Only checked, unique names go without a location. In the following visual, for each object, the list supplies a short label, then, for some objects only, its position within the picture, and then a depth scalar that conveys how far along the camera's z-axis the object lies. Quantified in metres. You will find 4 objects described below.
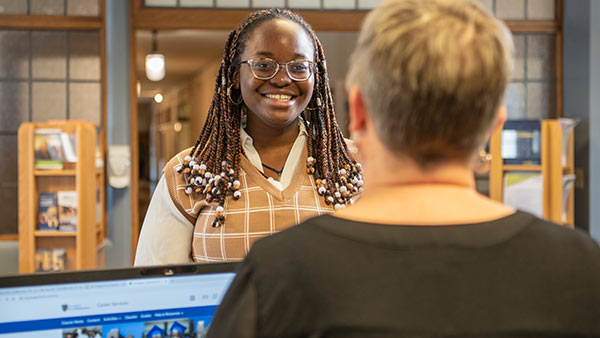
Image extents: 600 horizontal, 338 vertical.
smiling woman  1.29
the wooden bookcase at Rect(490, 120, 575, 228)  3.61
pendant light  5.10
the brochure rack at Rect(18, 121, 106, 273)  3.24
